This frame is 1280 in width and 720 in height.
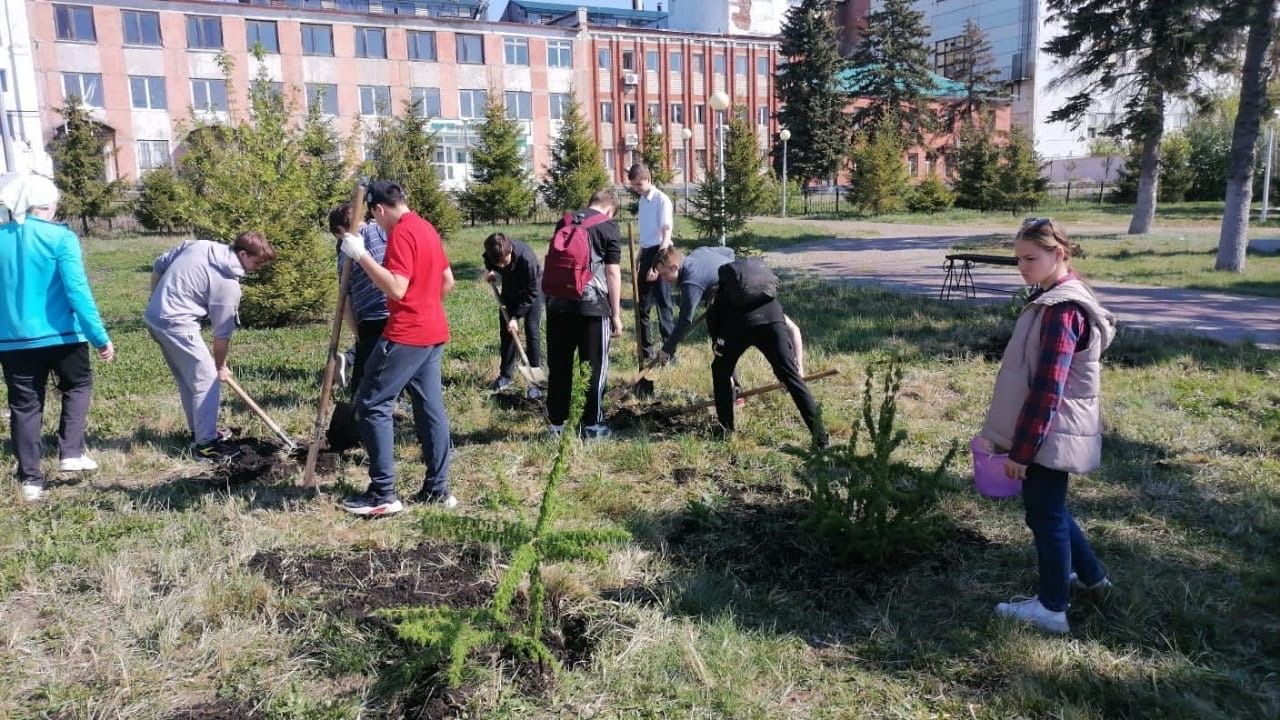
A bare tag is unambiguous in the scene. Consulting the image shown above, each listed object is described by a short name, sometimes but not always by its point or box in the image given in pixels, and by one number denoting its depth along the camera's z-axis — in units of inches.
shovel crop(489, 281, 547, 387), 262.5
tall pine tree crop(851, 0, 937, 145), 1696.6
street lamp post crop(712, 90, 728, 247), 626.4
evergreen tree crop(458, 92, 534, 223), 1129.4
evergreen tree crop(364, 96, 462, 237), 776.9
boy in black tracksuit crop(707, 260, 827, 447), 200.5
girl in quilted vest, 112.8
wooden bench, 378.9
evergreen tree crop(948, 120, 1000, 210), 1267.2
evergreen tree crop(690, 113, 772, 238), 486.5
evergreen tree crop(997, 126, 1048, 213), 1225.4
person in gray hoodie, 200.8
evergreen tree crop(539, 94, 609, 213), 1193.4
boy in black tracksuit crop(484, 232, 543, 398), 264.8
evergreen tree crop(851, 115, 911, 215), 1282.0
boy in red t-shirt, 159.0
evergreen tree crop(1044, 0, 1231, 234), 672.4
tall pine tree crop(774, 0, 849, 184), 1619.1
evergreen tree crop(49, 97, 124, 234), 1114.1
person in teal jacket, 176.9
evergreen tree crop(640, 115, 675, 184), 1461.6
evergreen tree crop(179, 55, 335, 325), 378.3
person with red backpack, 212.2
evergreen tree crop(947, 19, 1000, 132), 1788.9
